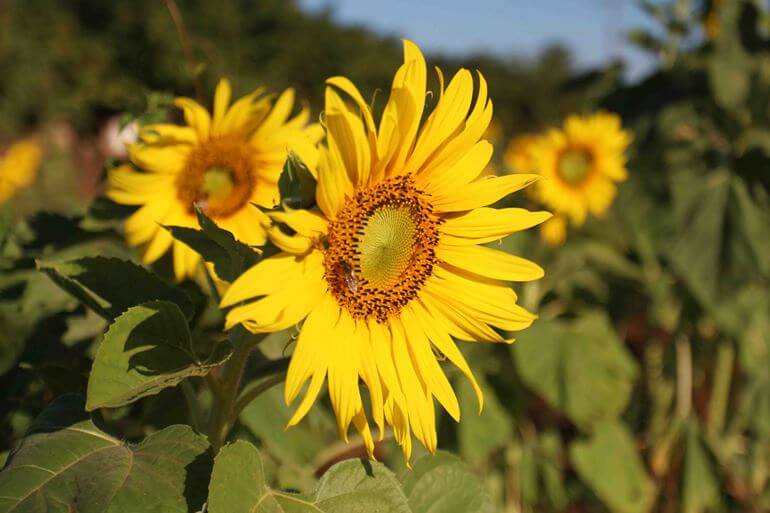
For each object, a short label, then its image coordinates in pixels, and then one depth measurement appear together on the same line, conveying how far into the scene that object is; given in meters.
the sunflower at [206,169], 1.31
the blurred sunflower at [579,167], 3.11
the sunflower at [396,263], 0.79
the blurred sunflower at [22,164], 4.44
